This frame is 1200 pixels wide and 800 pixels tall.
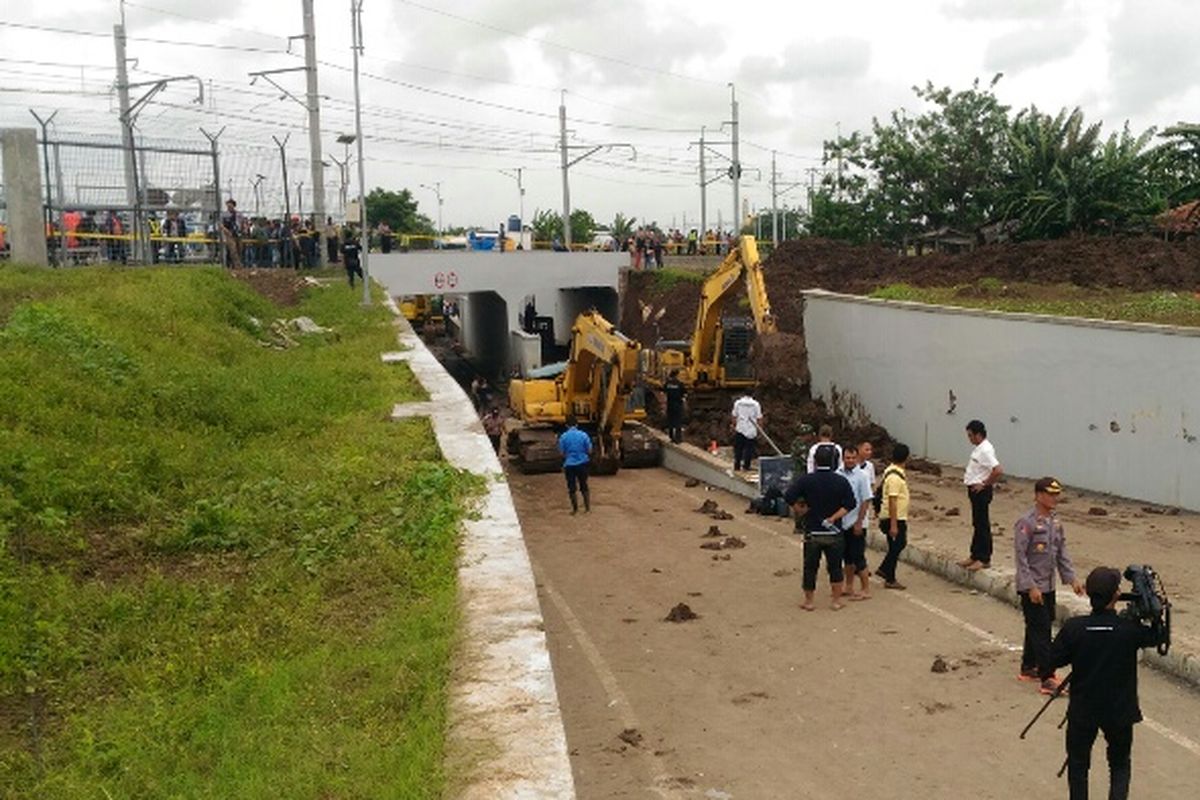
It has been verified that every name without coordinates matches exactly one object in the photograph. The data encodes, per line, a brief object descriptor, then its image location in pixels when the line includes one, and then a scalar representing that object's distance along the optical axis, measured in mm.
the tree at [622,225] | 89025
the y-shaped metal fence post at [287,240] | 36325
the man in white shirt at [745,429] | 21266
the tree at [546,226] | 89006
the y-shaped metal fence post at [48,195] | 22344
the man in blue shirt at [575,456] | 18391
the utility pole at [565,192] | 52834
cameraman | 6438
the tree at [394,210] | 93750
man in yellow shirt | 11398
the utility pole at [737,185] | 48325
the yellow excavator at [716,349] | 27000
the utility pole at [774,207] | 66275
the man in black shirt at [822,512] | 10891
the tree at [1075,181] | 30859
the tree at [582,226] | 94006
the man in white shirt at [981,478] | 11070
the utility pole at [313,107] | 34750
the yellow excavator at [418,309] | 64750
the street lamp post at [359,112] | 29594
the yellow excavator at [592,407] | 23156
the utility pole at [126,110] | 24828
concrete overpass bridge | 40656
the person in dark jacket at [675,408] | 25328
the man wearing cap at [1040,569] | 8625
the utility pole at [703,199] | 60562
